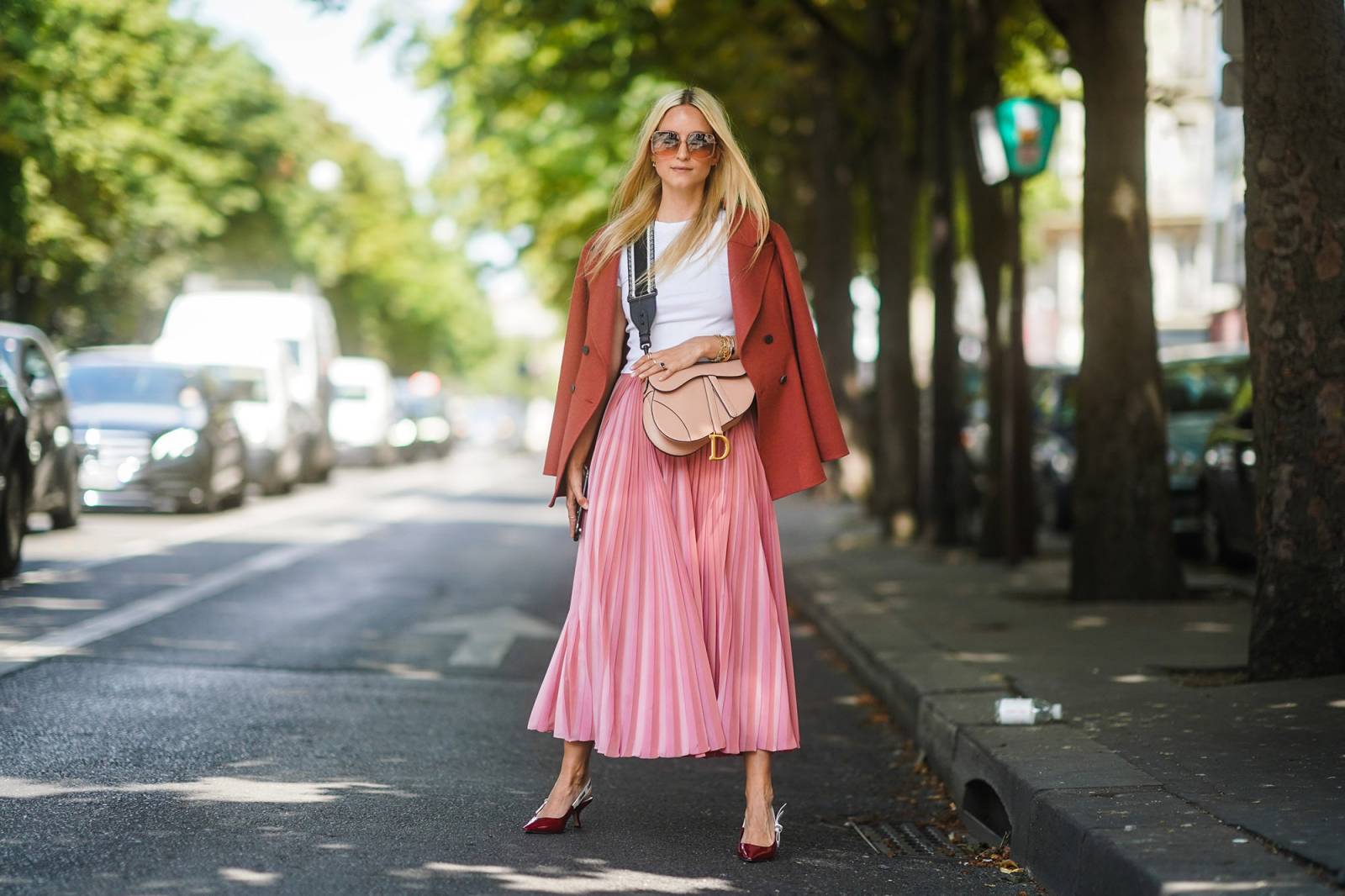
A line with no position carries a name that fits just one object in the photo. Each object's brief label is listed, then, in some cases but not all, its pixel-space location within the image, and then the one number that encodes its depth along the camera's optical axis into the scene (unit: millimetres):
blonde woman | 5574
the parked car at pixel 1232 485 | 14039
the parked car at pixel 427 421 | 52088
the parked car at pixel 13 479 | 12828
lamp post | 14633
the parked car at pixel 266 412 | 26094
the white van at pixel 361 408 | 42719
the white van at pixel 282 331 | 30234
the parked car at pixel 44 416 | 15898
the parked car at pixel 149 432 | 21094
